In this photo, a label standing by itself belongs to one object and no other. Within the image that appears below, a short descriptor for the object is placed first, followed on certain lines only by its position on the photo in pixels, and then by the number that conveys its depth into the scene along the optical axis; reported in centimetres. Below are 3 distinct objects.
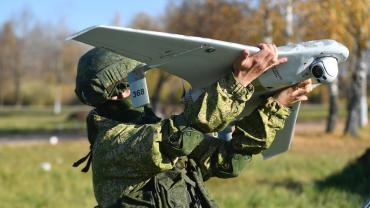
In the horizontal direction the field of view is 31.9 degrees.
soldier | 251
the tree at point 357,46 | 1652
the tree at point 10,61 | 5741
